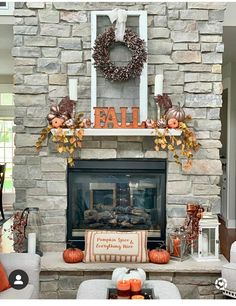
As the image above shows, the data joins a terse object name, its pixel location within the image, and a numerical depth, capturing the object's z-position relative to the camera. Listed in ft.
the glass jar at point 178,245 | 10.25
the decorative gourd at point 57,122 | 10.42
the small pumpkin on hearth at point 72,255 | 9.94
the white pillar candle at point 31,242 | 10.33
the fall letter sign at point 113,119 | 10.45
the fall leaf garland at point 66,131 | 10.37
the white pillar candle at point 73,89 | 10.50
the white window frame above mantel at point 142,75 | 10.64
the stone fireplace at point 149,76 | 10.86
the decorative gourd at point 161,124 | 10.43
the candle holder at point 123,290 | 6.84
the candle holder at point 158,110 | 10.66
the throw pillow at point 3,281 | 7.43
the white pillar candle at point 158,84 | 10.46
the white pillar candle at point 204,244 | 10.34
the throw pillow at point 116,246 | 9.88
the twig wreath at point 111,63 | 10.51
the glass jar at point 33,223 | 10.55
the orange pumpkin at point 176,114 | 10.43
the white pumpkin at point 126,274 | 7.17
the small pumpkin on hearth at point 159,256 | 9.90
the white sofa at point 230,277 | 8.95
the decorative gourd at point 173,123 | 10.39
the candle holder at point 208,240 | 10.29
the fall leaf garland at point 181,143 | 10.43
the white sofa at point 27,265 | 7.84
